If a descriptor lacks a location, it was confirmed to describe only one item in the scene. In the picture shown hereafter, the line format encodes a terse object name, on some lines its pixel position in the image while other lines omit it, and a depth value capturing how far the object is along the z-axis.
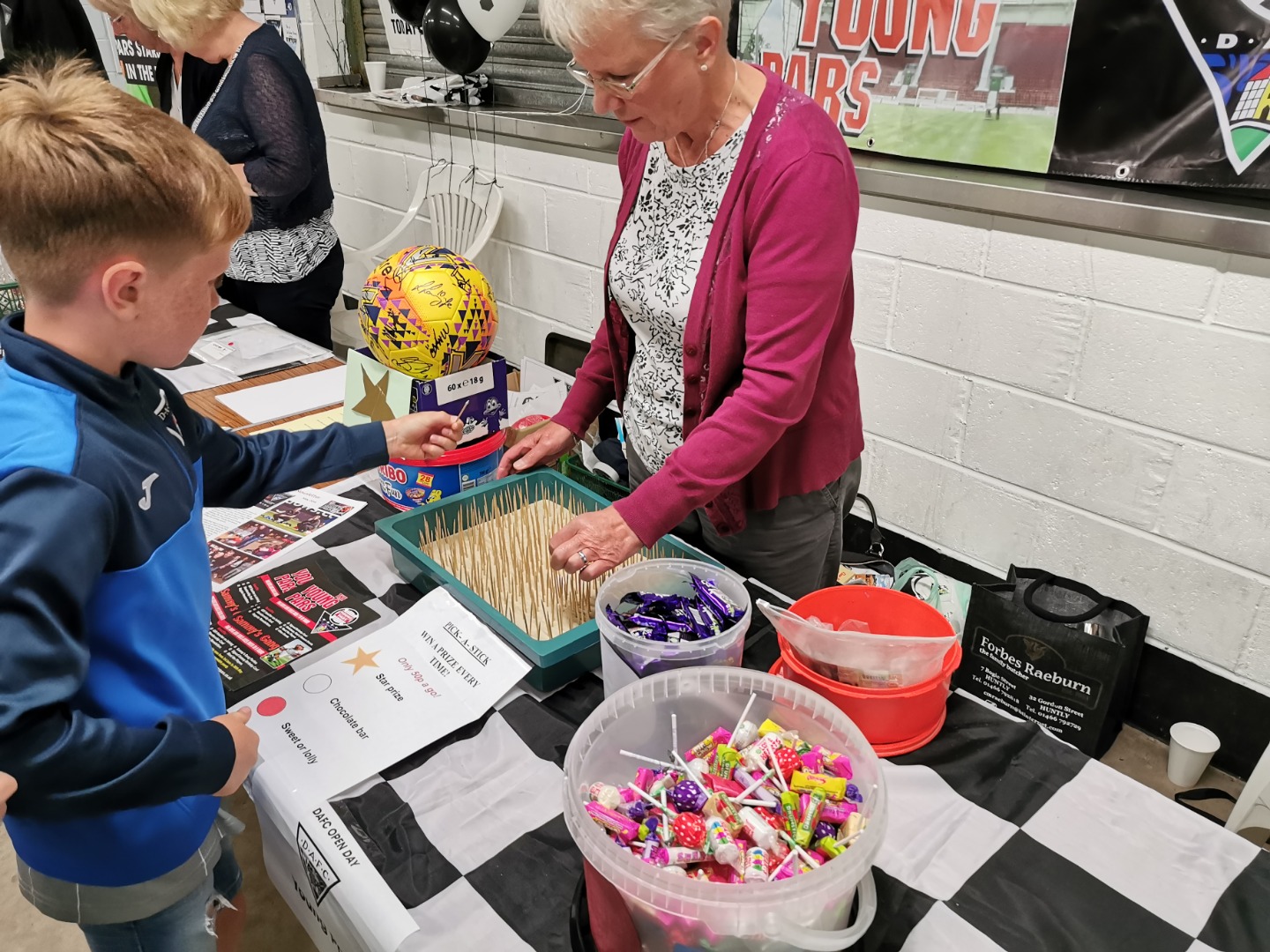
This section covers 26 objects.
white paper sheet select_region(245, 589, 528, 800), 0.89
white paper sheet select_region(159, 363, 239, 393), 1.80
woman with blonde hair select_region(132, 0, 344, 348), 1.88
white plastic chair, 2.83
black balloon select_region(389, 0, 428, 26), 2.71
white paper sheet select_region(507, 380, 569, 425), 1.70
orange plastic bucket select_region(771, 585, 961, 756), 0.87
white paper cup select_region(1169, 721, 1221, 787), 1.73
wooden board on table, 1.64
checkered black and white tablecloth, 0.73
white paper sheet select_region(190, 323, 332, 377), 1.91
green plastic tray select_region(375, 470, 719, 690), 0.98
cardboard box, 1.30
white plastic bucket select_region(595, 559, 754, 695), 0.86
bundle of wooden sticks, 1.13
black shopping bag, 1.72
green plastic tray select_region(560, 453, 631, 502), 1.41
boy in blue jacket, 0.63
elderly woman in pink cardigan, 0.99
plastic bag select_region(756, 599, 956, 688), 0.84
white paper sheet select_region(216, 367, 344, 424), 1.68
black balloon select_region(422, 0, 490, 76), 2.45
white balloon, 2.37
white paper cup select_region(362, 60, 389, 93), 3.13
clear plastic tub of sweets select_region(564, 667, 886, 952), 0.59
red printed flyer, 1.03
